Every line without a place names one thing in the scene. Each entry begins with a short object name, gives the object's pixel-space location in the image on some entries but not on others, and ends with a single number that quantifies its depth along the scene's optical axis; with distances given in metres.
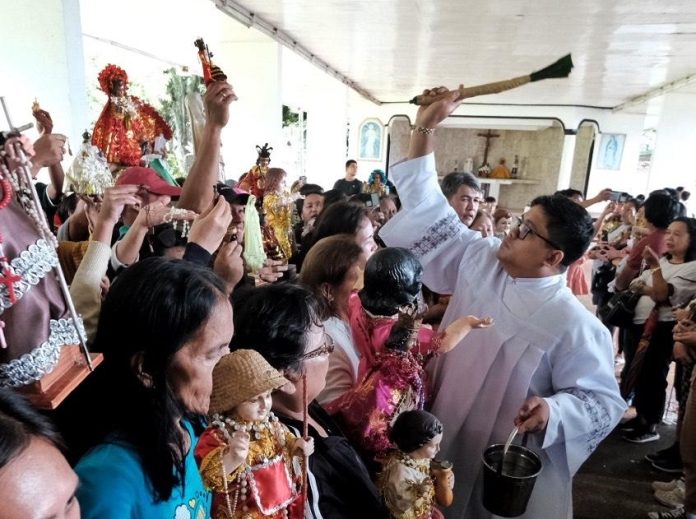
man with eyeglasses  1.41
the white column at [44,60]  2.47
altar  14.04
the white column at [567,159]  11.86
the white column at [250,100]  5.75
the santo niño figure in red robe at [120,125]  2.32
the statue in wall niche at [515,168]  14.52
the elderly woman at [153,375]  0.72
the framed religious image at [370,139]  13.29
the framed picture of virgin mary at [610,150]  12.51
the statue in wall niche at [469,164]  14.72
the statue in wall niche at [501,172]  14.38
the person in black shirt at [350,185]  5.63
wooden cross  14.63
